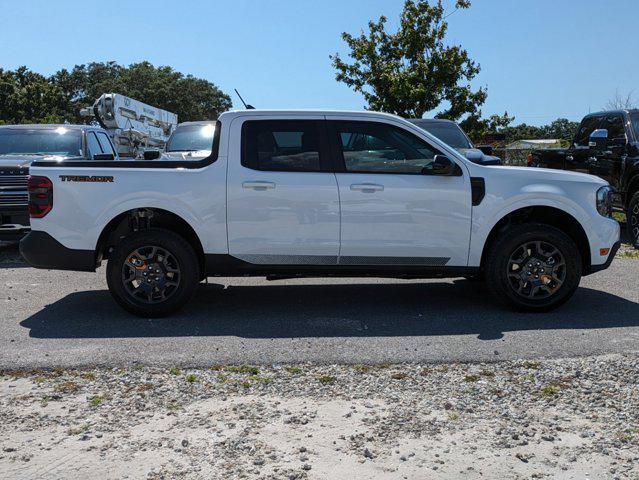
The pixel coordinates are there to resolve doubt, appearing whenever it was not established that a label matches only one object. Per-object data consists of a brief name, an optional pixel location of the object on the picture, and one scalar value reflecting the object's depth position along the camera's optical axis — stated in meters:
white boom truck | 27.06
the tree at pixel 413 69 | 26.92
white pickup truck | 6.59
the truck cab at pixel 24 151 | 10.08
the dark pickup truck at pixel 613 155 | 11.09
